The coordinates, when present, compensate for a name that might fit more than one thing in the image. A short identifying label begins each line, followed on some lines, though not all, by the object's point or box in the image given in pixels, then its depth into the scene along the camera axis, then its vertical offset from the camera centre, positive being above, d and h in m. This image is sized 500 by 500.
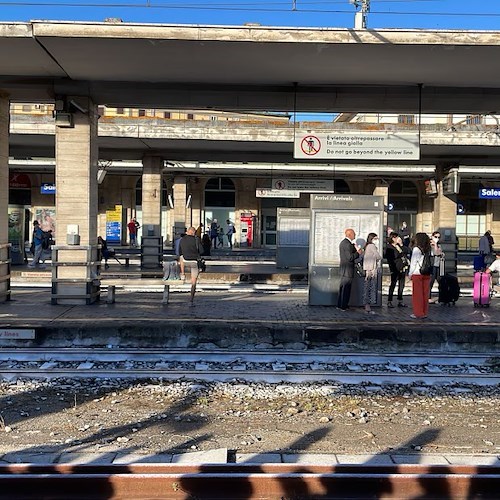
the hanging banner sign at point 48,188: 37.69 +2.39
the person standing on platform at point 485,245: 20.64 -0.29
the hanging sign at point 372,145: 12.10 +1.75
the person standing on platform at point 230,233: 39.73 -0.12
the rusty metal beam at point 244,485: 4.17 -1.73
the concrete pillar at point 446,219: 21.62 +0.59
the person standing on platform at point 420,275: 11.34 -0.73
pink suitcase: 13.41 -1.15
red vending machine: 41.62 +0.16
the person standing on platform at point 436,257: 15.51 -0.55
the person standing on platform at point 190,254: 13.07 -0.51
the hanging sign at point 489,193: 35.31 +2.49
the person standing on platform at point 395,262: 13.23 -0.58
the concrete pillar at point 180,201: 30.92 +1.49
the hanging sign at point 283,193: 26.16 +1.67
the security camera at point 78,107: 12.45 +2.45
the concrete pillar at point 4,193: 12.83 +0.70
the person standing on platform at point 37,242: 22.84 -0.55
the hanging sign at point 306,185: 25.06 +1.99
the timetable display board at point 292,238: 24.25 -0.21
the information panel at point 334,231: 12.84 +0.06
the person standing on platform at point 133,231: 38.12 -0.12
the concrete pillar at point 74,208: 12.77 +0.41
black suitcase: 13.75 -1.20
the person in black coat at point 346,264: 11.95 -0.59
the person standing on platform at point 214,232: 38.78 -0.08
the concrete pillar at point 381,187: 34.44 +2.65
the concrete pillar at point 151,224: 22.03 +0.20
